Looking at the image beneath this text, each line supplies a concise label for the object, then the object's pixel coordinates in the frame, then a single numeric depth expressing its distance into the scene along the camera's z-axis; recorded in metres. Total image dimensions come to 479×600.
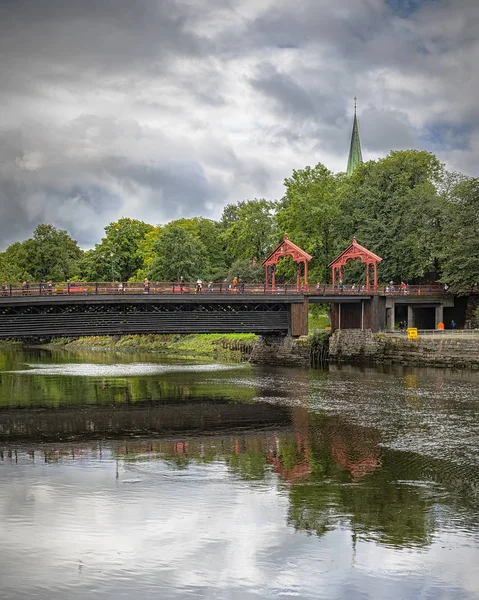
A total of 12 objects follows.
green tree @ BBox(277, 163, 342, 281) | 78.35
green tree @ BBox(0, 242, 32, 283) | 99.56
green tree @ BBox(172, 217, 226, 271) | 107.44
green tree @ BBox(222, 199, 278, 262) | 95.19
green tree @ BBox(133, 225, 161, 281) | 100.22
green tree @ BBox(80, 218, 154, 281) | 105.38
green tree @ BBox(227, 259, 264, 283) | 86.56
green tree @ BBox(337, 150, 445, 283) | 69.44
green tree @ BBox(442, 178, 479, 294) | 63.47
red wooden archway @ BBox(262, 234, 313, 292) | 64.12
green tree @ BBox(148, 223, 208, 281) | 90.44
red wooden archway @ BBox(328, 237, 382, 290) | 65.25
